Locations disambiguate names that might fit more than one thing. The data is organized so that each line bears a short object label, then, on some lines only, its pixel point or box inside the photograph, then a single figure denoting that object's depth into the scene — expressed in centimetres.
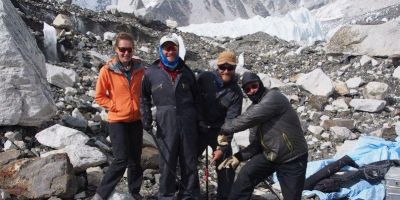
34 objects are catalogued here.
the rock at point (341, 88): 935
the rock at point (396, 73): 1009
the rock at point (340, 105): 870
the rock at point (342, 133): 739
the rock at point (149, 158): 496
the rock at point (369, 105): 845
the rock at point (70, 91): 682
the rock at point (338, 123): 772
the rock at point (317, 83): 925
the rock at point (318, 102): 875
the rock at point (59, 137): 493
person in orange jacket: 381
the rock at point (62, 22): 1178
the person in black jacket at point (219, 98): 381
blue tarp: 494
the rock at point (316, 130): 757
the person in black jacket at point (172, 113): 369
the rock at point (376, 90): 904
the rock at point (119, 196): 390
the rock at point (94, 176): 450
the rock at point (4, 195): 387
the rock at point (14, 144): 470
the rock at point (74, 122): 552
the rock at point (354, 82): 979
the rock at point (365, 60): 1091
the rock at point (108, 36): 1244
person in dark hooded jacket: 354
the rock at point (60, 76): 705
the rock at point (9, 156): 430
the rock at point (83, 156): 448
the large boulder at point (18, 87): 483
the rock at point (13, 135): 483
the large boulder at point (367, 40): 1126
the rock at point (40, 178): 406
